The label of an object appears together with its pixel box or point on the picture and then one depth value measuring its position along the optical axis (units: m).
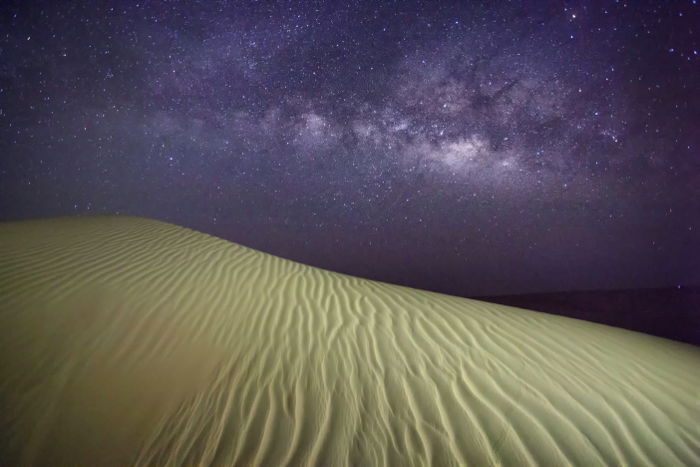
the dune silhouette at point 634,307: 11.96
